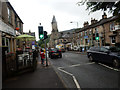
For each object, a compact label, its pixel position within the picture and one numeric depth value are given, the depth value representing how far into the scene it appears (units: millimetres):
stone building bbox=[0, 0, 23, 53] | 8702
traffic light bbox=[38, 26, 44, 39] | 7849
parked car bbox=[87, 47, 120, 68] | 6916
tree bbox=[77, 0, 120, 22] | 8093
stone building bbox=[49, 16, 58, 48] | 72688
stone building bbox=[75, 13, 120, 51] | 19444
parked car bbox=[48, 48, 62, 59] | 14642
